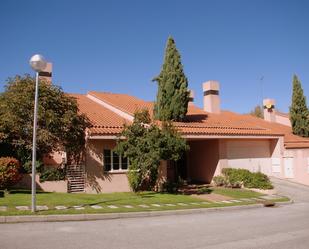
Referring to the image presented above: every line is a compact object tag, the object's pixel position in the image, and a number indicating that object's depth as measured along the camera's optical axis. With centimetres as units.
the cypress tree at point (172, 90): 2272
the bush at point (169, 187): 1865
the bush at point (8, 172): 1454
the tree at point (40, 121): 1634
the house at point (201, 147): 1816
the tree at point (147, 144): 1616
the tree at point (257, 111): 6469
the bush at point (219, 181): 2131
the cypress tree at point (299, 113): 2938
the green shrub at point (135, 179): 1758
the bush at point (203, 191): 1866
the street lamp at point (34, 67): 1099
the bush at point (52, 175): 1669
